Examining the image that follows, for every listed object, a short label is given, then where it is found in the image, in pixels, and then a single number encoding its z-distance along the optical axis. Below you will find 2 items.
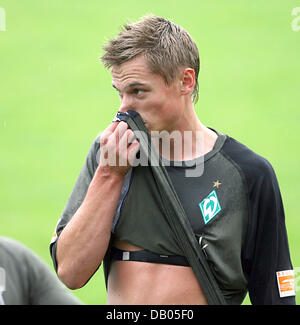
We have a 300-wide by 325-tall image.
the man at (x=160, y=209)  7.05
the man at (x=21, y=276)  4.74
